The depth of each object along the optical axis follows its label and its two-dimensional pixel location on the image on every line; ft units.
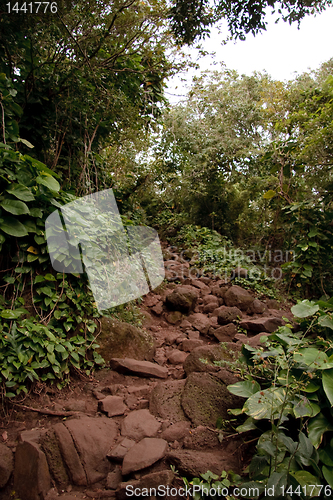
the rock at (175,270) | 21.75
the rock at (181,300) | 16.85
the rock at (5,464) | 5.78
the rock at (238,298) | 17.56
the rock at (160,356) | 11.72
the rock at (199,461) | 5.55
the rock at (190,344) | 12.62
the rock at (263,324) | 13.39
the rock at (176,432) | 6.85
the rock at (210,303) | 17.60
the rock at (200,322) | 14.92
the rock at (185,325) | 15.31
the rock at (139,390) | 9.08
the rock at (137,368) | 9.96
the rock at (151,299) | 17.36
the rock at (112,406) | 8.00
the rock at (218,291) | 19.52
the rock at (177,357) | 11.58
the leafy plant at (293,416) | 4.57
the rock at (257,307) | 17.34
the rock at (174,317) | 16.31
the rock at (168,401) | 7.64
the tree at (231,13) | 11.29
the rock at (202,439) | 6.49
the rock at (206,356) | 9.13
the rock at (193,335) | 14.15
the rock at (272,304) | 18.72
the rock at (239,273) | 21.99
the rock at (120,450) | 6.38
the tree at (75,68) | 11.22
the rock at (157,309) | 16.72
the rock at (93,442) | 6.27
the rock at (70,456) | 6.11
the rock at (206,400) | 7.10
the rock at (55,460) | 6.07
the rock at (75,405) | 7.86
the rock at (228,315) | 15.12
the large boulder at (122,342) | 10.53
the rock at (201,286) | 20.21
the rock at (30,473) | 5.71
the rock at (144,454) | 5.86
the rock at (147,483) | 5.32
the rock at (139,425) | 7.05
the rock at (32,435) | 6.32
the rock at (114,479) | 5.91
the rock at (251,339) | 10.11
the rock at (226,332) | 13.60
